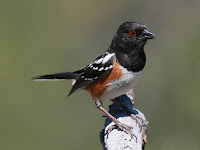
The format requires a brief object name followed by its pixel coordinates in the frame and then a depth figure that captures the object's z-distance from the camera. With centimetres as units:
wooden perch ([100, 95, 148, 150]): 762
